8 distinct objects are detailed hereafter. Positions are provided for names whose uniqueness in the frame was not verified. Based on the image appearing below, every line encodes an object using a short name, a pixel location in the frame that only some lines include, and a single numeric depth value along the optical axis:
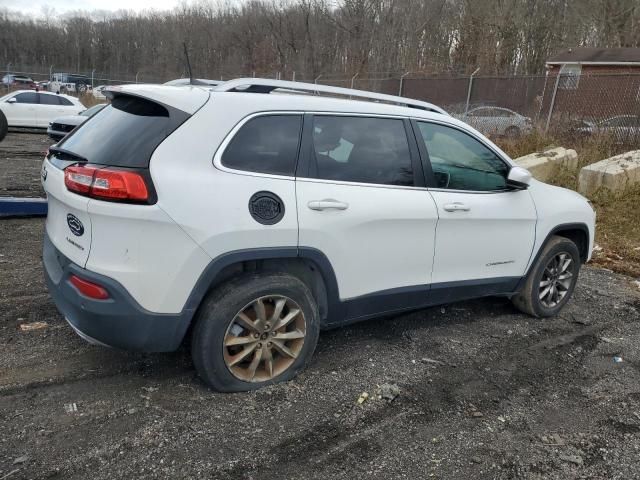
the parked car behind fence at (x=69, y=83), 36.60
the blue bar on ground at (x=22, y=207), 5.20
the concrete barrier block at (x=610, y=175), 8.84
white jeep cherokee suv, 2.66
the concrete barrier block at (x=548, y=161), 9.64
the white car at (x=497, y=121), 13.63
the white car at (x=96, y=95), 32.56
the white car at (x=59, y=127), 12.74
